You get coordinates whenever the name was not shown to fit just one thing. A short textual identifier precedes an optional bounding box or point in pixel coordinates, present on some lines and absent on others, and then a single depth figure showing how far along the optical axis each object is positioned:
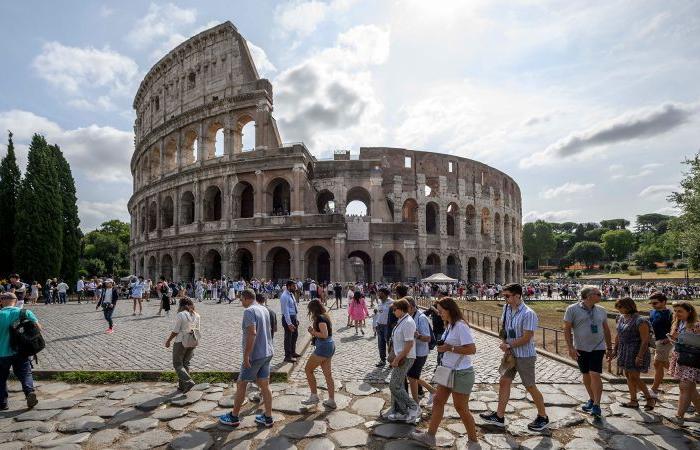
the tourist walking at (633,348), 5.14
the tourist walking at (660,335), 5.74
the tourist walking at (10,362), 5.40
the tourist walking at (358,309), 11.20
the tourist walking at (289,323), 7.79
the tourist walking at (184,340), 5.91
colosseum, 27.31
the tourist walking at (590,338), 4.92
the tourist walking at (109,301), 11.08
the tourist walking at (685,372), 4.83
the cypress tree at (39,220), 25.47
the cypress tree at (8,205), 26.58
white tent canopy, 24.25
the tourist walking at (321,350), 5.29
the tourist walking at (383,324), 7.52
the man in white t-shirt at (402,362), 4.64
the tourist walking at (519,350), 4.56
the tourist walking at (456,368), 4.07
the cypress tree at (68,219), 29.23
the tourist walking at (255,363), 4.71
